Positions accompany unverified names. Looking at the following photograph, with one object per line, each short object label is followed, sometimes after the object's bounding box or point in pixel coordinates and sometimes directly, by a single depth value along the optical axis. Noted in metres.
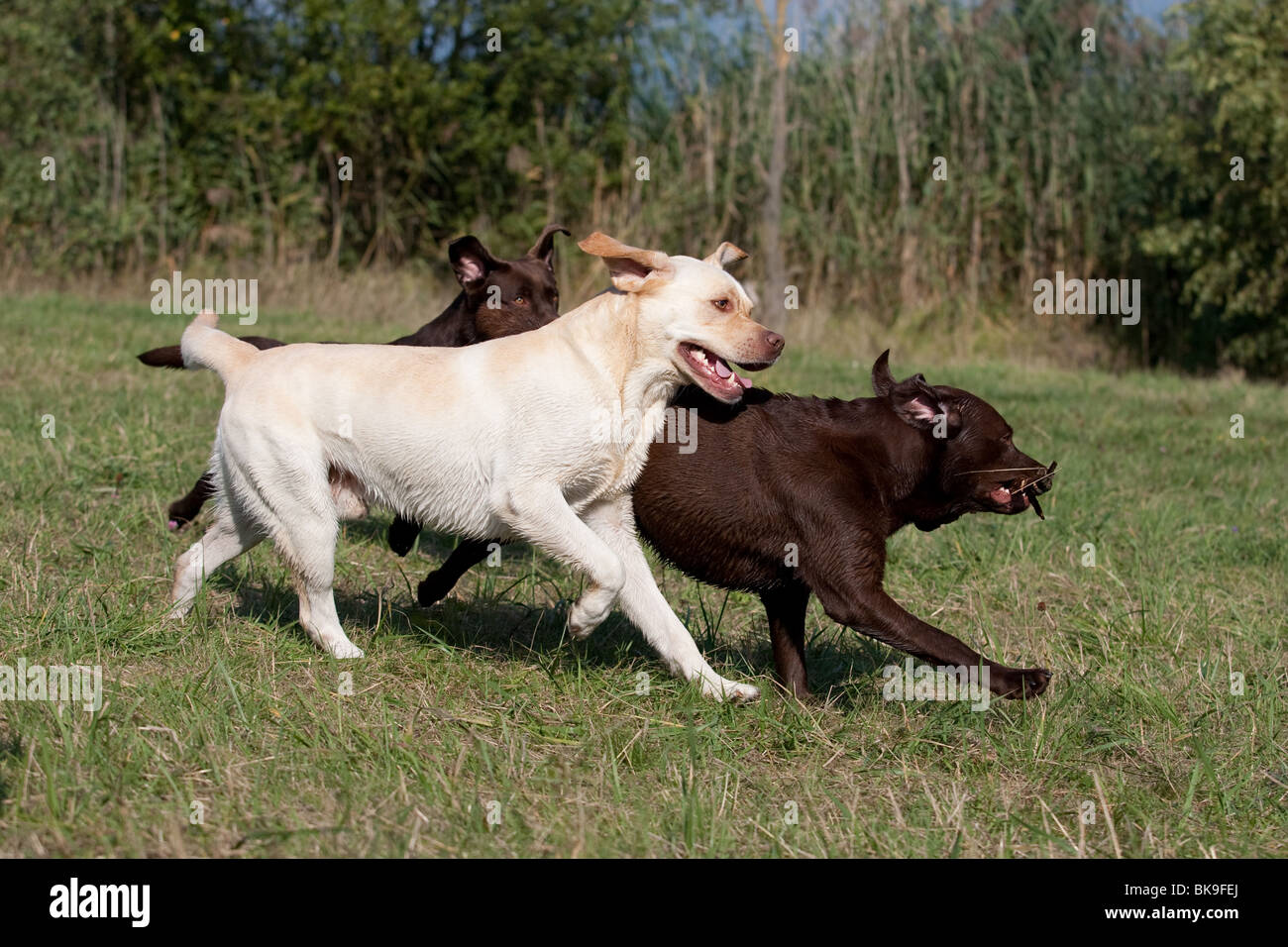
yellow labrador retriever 4.16
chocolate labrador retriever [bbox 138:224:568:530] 5.91
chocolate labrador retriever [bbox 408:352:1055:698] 4.26
